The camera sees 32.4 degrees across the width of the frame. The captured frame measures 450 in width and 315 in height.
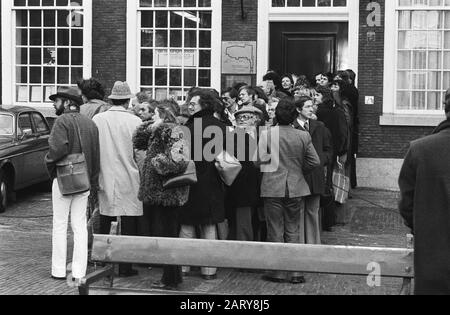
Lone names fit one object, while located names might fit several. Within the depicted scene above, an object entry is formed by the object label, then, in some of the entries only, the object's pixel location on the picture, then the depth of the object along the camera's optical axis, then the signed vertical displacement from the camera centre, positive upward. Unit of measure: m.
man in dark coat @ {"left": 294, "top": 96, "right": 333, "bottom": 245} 8.89 -0.92
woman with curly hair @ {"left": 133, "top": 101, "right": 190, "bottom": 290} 7.50 -0.67
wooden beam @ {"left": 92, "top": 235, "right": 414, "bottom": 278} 5.74 -1.14
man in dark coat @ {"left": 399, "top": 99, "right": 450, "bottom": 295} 4.56 -0.61
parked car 12.48 -0.76
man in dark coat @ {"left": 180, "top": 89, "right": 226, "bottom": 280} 7.81 -0.76
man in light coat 8.07 -0.66
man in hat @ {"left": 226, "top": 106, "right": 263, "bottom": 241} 8.30 -0.83
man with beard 7.70 -0.65
